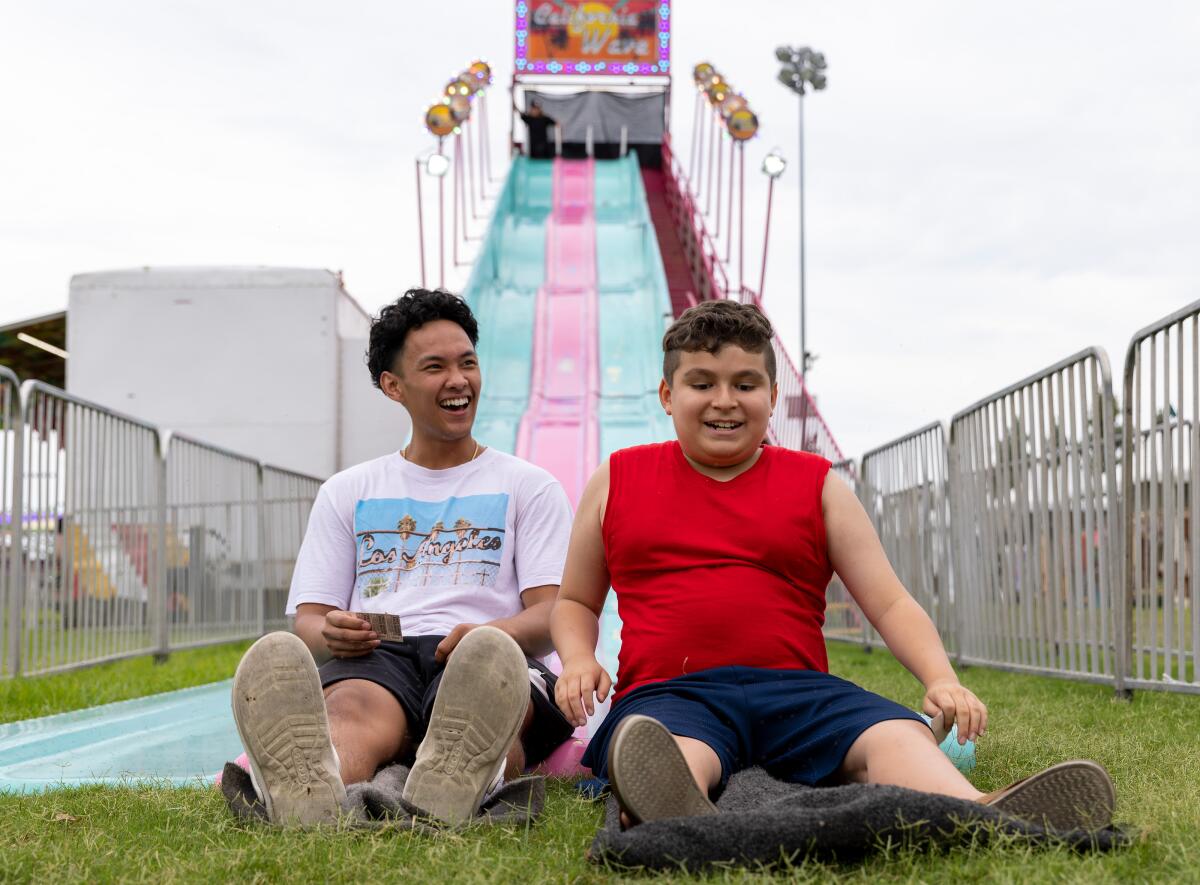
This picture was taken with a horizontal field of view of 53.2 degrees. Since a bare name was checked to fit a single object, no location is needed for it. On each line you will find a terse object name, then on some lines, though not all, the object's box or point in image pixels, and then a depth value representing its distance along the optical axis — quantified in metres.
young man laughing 2.34
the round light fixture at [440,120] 16.58
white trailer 13.84
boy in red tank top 2.39
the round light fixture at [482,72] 18.74
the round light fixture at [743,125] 17.92
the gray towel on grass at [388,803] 2.30
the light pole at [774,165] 15.09
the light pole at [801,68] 23.97
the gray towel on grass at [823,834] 1.91
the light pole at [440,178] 13.20
